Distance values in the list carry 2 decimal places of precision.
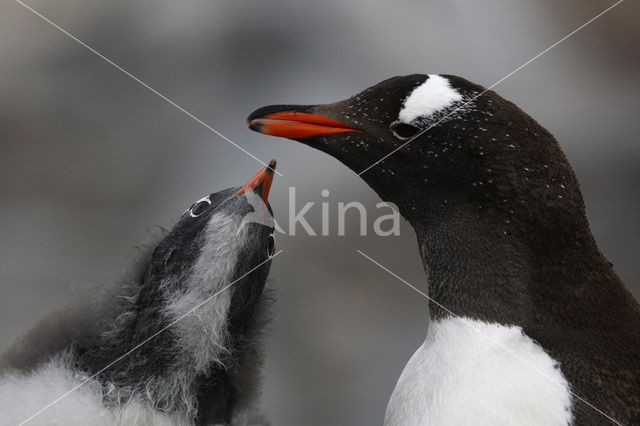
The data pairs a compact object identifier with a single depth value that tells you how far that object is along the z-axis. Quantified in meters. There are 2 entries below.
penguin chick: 4.36
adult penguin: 4.31
